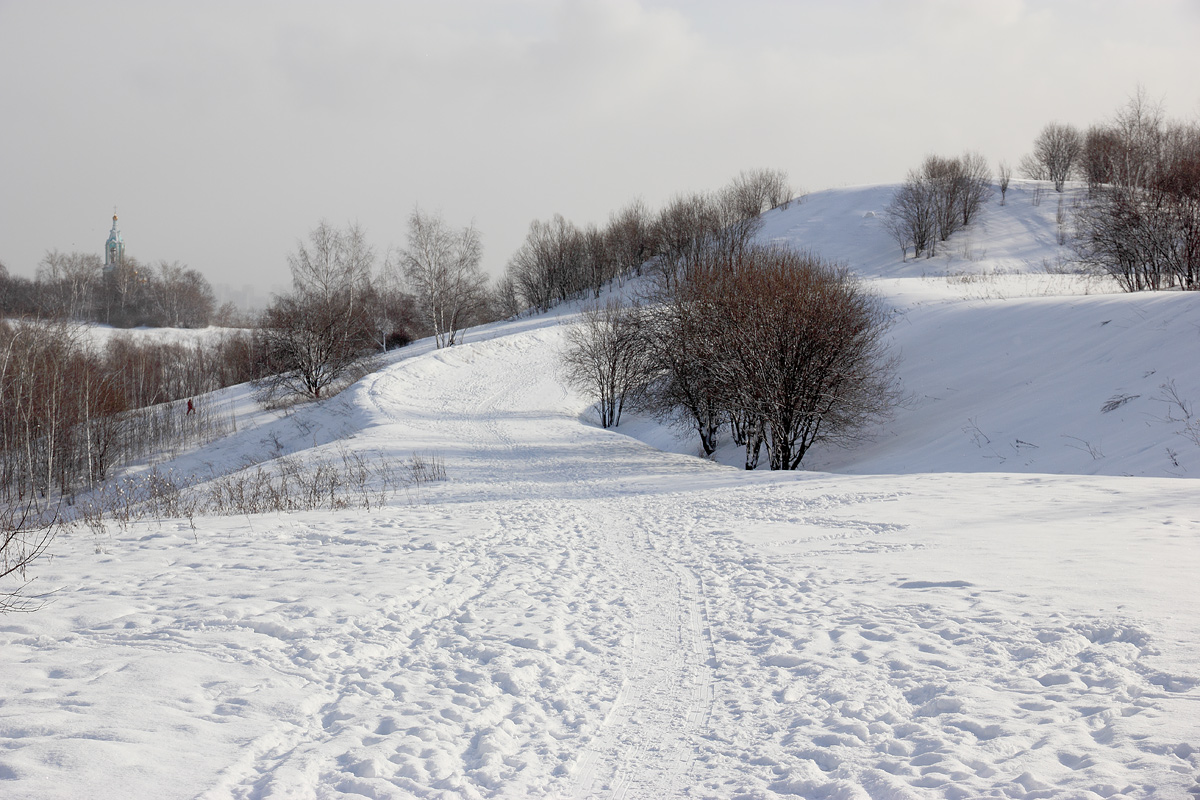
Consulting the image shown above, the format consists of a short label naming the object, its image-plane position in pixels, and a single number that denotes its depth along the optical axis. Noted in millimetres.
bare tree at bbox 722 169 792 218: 74812
